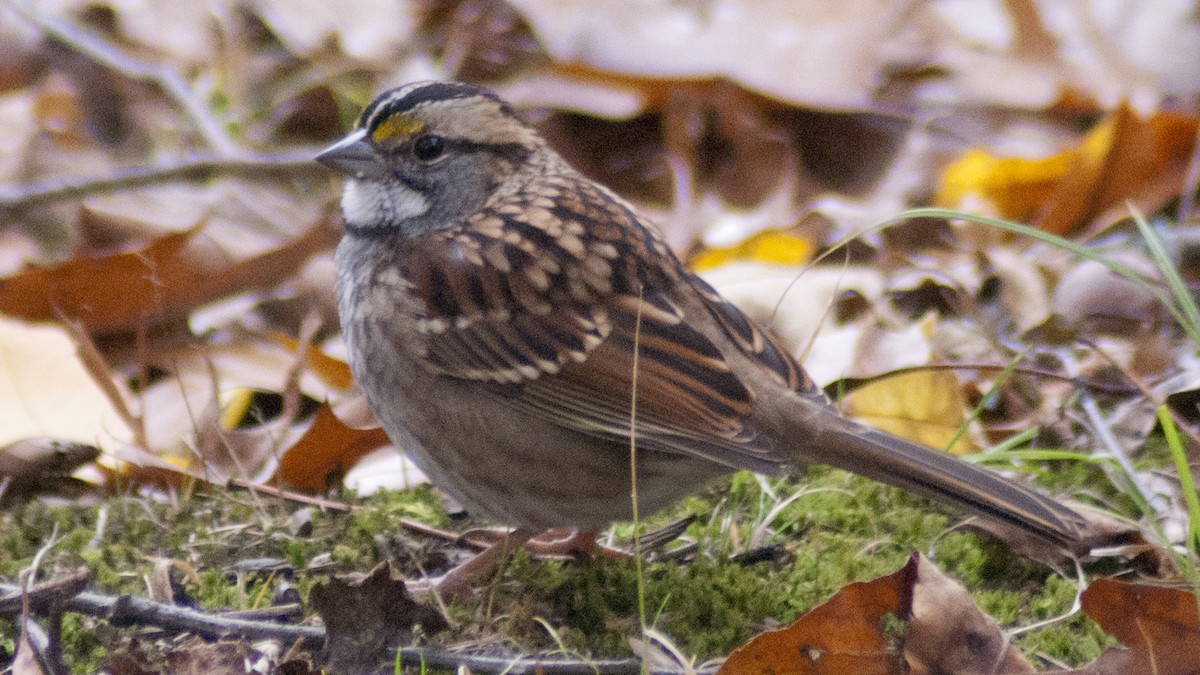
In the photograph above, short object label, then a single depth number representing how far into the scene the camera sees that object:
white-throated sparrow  5.86
